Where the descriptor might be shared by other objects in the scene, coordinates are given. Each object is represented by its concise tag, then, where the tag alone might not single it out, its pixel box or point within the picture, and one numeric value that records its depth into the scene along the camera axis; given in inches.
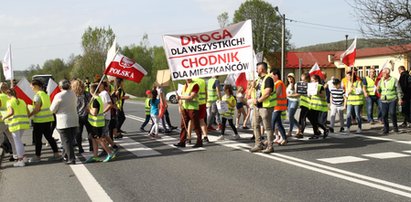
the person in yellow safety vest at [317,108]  455.2
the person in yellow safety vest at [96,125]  350.6
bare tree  719.1
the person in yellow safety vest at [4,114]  360.8
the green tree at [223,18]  2493.8
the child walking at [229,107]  470.3
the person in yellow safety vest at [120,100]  497.0
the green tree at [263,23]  2407.7
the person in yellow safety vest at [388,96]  473.1
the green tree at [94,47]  2474.2
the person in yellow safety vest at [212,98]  514.0
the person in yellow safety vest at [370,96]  571.8
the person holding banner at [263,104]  362.0
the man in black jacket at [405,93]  534.3
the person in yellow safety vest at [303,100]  462.3
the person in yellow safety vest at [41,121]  364.1
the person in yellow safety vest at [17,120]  348.8
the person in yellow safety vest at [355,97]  490.3
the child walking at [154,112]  508.4
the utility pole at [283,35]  1284.4
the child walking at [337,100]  490.3
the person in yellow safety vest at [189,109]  400.2
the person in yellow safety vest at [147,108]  546.9
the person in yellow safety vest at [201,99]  423.5
